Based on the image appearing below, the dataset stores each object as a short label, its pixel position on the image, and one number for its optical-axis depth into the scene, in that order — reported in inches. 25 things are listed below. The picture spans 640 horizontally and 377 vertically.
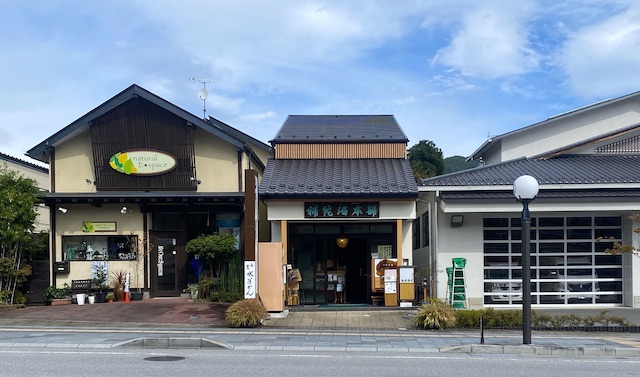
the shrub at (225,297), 840.9
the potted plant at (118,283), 887.1
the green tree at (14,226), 830.5
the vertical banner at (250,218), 698.2
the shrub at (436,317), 644.1
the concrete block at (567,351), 513.3
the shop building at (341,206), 816.9
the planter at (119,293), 886.4
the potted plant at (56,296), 873.5
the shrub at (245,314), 653.3
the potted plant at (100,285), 887.1
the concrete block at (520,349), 514.9
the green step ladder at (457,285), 788.6
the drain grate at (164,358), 471.1
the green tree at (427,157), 2322.0
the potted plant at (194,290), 879.1
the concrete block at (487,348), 522.0
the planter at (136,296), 897.5
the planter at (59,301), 871.1
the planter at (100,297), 886.4
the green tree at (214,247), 856.3
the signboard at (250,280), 692.1
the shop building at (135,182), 904.9
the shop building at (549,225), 794.8
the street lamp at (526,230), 535.2
